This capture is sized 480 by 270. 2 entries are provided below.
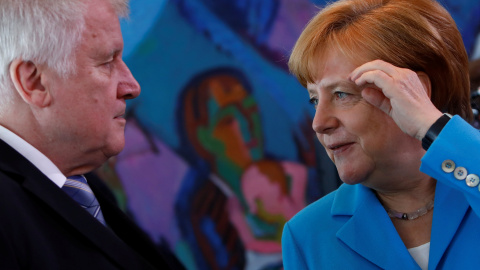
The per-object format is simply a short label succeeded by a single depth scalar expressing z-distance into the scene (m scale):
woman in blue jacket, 2.58
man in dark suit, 2.39
